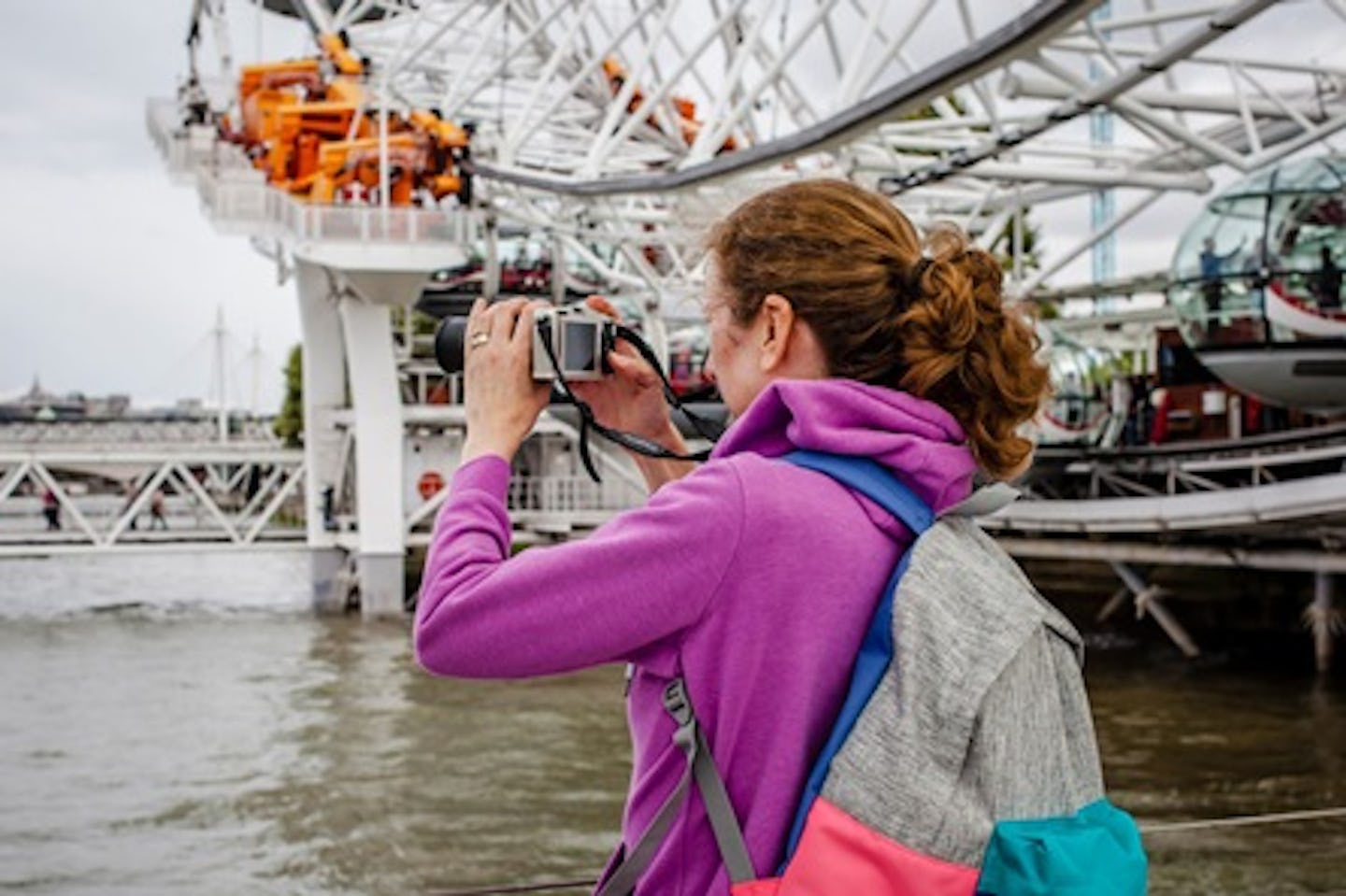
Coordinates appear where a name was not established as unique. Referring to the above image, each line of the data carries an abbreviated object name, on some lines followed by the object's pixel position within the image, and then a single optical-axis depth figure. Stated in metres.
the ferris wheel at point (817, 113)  19.81
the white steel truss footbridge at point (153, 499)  36.19
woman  2.19
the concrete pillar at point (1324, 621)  23.73
